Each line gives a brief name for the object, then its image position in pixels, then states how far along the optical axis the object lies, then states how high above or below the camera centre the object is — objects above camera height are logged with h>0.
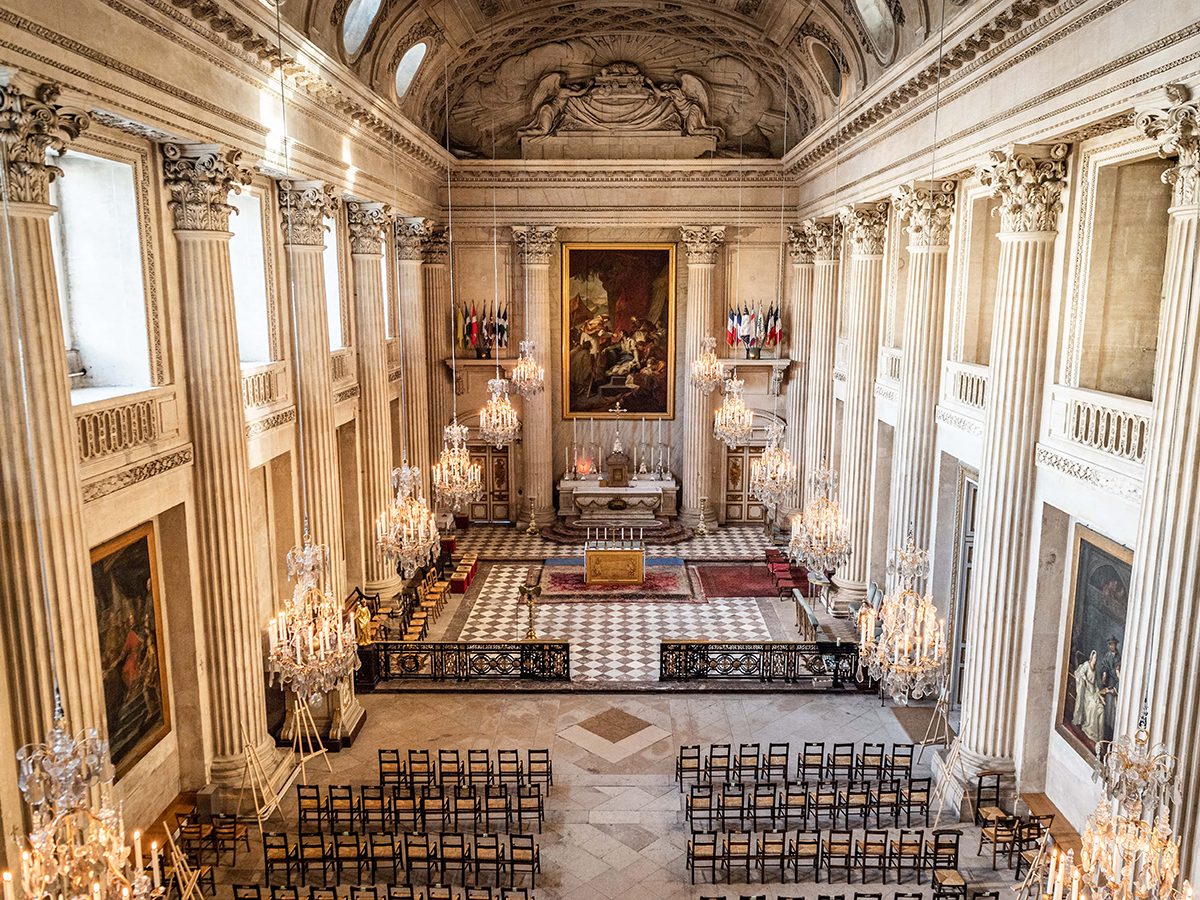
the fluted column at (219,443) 9.34 -1.53
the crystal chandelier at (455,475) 14.18 -2.71
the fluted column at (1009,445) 9.55 -1.59
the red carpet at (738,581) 18.92 -5.97
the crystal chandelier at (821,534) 13.05 -3.37
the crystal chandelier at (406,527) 10.70 -2.71
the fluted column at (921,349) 12.61 -0.68
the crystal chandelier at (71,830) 4.98 -3.07
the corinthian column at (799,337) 21.47 -0.88
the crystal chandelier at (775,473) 15.45 -2.92
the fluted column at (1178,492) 6.85 -1.49
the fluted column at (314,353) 12.42 -0.71
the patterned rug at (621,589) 18.47 -5.96
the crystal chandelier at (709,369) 20.14 -1.52
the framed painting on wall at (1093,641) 8.83 -3.45
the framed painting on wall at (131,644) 8.47 -3.33
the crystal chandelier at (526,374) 19.98 -1.60
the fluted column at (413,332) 18.70 -0.63
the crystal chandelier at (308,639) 8.05 -3.02
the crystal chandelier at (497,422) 17.23 -2.27
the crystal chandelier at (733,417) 18.45 -2.36
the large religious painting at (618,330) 22.58 -0.72
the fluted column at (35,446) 6.53 -1.07
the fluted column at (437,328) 21.54 -0.63
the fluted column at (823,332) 19.33 -0.69
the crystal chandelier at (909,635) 8.41 -3.10
